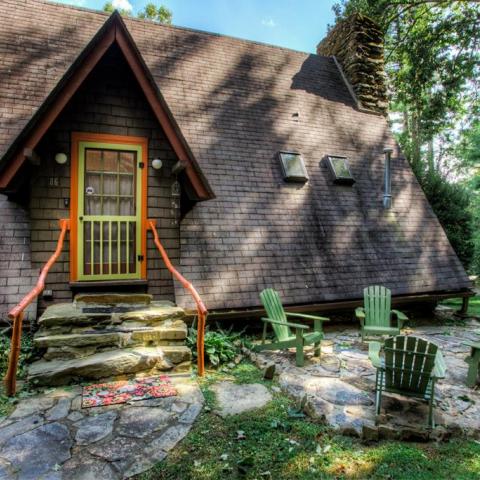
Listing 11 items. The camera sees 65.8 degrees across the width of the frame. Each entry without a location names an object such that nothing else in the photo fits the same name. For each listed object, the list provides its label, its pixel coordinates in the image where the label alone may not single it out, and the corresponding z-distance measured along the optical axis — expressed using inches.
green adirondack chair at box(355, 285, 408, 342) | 252.1
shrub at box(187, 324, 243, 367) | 191.5
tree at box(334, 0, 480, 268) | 444.5
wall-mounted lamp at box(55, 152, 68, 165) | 208.2
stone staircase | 162.4
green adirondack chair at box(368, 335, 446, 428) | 142.9
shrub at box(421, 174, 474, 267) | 439.8
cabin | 208.8
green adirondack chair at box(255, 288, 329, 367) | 199.0
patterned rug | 146.5
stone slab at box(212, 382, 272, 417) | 145.7
